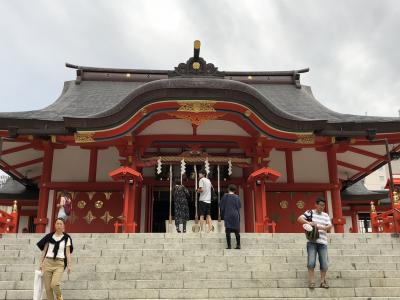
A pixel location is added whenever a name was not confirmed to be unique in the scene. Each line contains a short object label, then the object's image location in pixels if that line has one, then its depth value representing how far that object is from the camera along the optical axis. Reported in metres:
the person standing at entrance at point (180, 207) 10.13
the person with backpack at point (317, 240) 6.28
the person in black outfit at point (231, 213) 7.71
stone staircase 6.08
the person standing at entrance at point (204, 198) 9.70
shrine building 11.15
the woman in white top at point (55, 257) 5.47
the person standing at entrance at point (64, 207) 9.92
